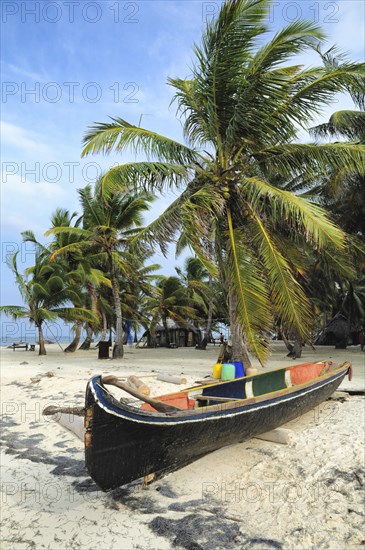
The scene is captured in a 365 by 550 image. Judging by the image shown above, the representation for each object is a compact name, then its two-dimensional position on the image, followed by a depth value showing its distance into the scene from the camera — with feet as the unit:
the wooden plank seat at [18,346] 84.04
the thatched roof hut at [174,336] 101.09
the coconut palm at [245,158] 26.08
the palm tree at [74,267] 64.54
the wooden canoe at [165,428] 11.87
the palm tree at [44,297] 62.08
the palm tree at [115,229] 57.16
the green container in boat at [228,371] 26.81
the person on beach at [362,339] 69.92
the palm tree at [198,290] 87.10
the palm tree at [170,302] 87.40
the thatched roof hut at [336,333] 75.36
